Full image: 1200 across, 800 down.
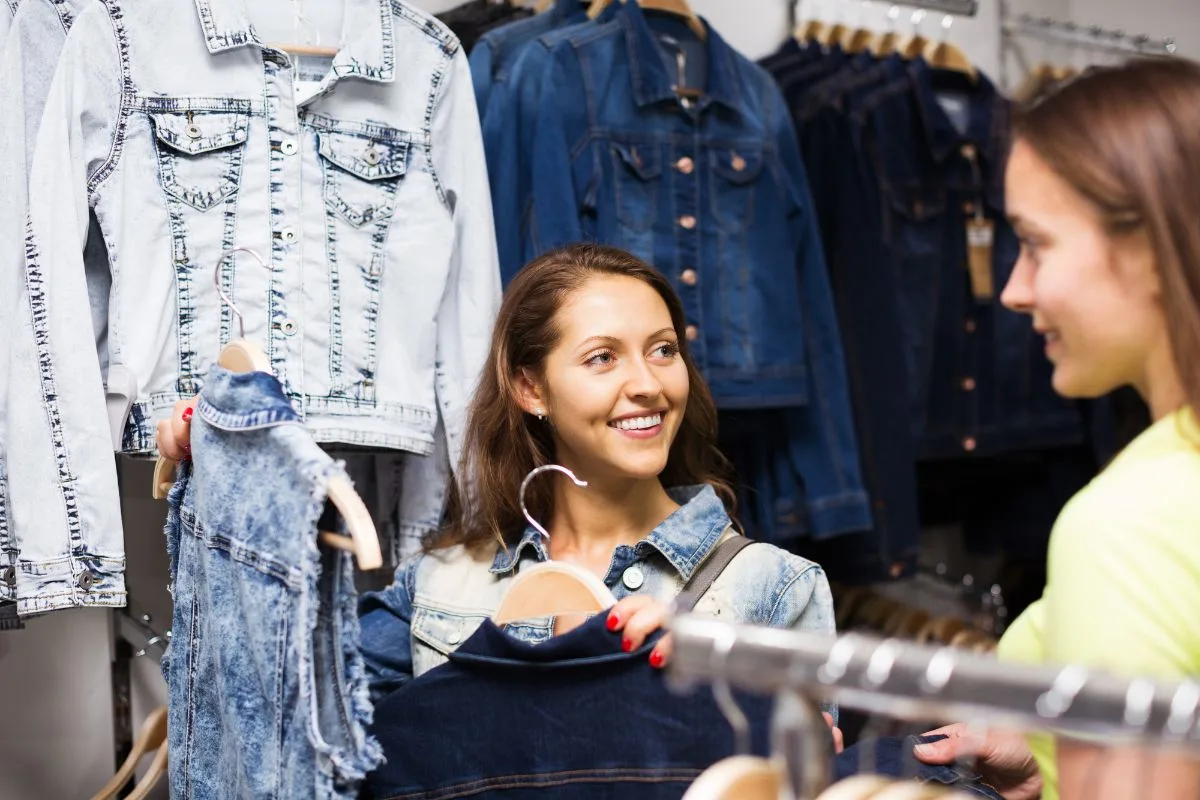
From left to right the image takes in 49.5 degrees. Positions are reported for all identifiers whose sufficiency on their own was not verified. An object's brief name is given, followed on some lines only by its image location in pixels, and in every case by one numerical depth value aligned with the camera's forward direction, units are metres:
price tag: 2.89
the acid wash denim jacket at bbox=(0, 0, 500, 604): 1.80
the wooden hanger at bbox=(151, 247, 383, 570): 1.12
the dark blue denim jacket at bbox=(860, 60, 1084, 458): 2.81
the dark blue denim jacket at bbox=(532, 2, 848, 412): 2.31
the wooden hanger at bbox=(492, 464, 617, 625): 1.40
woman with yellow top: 0.82
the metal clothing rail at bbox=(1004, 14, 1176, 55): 3.39
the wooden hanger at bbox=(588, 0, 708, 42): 2.49
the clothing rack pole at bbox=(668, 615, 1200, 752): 0.71
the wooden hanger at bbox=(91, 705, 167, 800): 1.86
